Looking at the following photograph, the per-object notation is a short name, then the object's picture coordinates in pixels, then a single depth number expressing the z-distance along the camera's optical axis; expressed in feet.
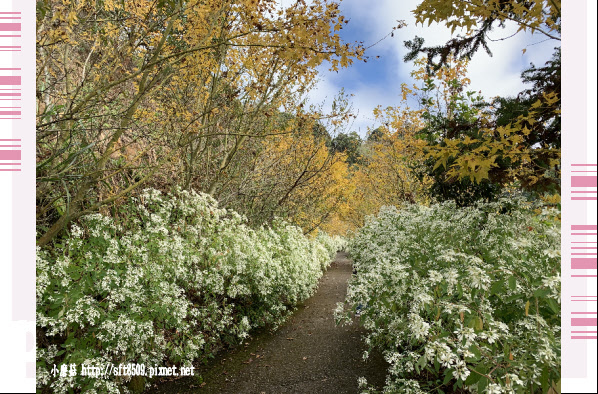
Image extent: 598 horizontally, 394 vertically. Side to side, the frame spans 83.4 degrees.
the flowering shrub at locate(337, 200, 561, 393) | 6.34
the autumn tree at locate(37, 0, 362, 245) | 9.11
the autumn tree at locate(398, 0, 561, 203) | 7.55
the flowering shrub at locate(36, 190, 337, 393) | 9.13
